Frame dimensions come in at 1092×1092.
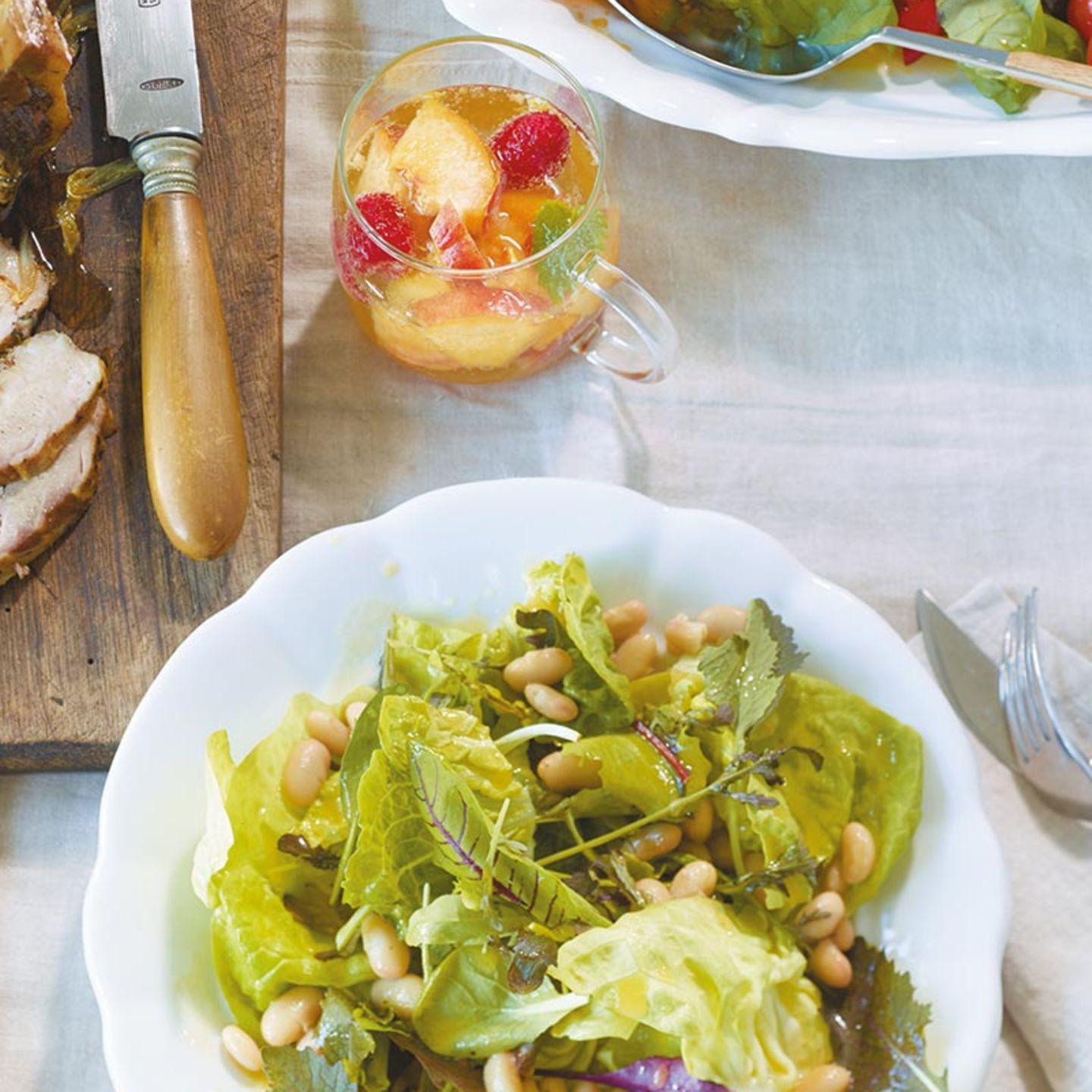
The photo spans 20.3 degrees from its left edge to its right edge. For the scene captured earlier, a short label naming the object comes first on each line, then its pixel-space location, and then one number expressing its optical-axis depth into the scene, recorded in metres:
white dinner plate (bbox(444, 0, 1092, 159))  0.87
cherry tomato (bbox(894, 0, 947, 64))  0.89
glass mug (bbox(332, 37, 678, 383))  0.86
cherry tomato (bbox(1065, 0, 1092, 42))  0.89
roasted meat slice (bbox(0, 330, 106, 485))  0.85
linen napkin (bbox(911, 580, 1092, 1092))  0.84
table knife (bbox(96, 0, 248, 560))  0.85
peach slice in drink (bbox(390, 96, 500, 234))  0.86
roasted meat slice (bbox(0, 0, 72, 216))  0.85
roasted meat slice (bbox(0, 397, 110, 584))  0.85
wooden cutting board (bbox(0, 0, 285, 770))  0.85
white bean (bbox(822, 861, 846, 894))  0.82
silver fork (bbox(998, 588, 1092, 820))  0.86
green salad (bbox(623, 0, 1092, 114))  0.88
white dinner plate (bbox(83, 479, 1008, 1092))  0.80
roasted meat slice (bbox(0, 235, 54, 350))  0.87
